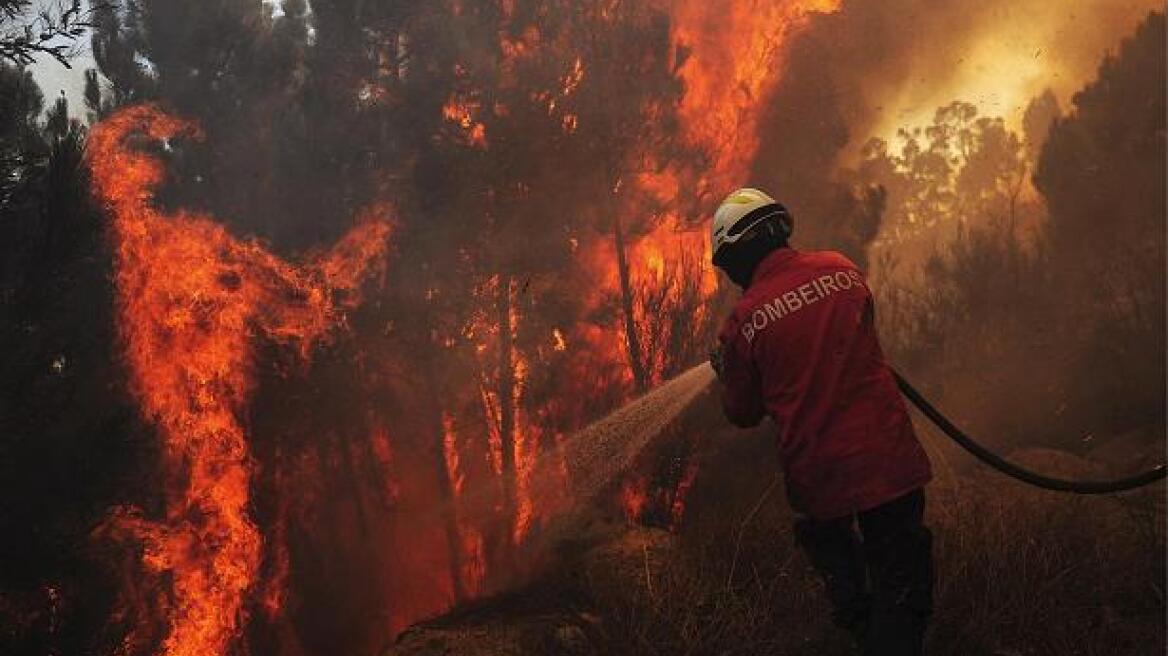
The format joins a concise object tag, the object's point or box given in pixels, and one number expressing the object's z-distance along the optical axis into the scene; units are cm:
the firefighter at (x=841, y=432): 283
